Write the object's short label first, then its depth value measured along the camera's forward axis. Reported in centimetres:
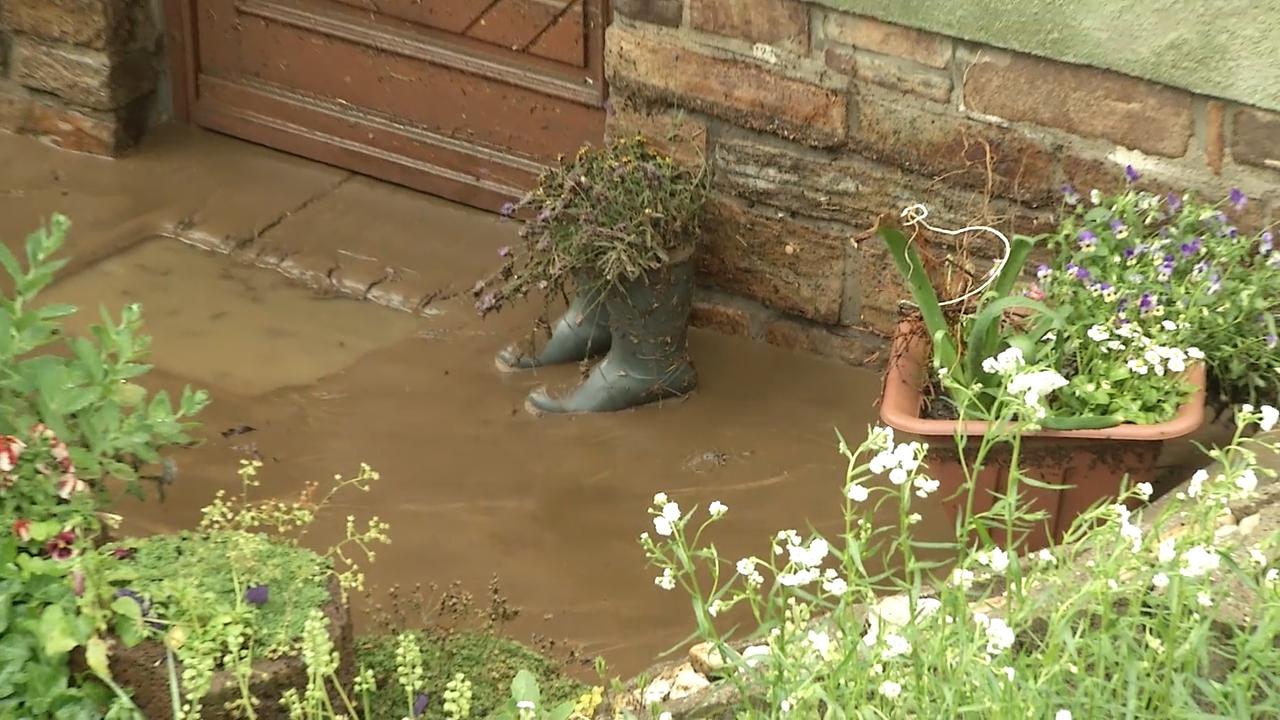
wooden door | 396
